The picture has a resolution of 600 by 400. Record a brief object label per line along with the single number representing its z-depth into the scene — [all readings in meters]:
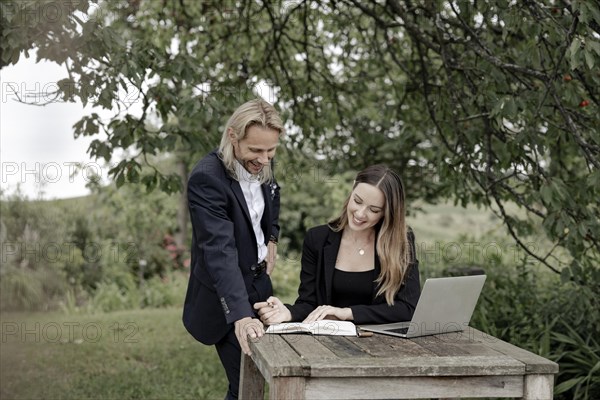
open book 3.11
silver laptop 3.00
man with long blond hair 3.18
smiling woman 3.40
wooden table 2.61
